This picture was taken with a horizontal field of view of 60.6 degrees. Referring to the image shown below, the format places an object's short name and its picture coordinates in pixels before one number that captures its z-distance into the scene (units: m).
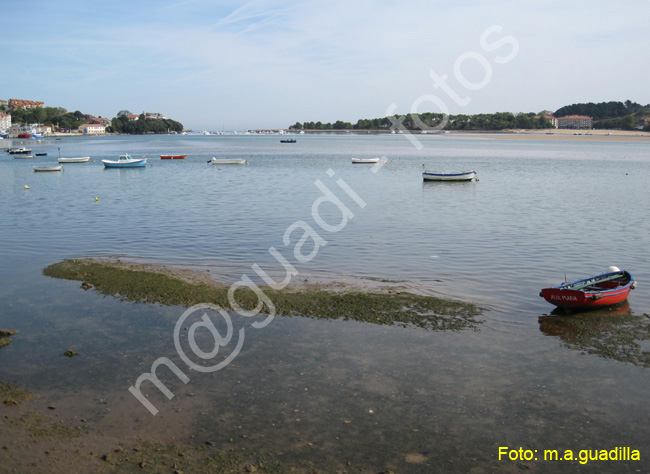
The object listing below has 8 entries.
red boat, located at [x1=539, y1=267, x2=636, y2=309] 16.34
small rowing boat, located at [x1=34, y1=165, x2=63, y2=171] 73.25
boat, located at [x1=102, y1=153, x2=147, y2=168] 79.93
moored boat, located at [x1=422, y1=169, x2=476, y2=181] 58.19
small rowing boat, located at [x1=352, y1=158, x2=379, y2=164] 88.00
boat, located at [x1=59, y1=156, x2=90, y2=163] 88.50
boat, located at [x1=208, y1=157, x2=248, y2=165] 86.88
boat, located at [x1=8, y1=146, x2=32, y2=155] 105.81
